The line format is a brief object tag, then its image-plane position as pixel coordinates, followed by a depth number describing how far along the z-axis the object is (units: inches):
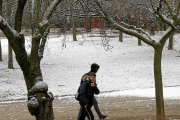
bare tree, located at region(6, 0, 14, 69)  550.3
